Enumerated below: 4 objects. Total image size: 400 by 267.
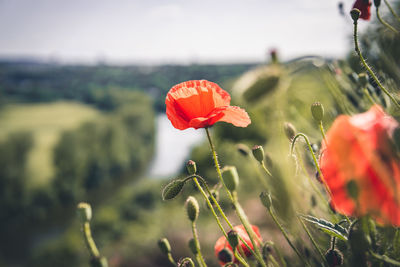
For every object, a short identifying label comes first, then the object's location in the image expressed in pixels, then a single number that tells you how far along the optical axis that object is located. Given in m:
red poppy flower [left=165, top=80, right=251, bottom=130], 0.64
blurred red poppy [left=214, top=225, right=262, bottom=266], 0.67
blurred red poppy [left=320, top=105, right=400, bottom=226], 0.32
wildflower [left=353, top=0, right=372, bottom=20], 0.68
